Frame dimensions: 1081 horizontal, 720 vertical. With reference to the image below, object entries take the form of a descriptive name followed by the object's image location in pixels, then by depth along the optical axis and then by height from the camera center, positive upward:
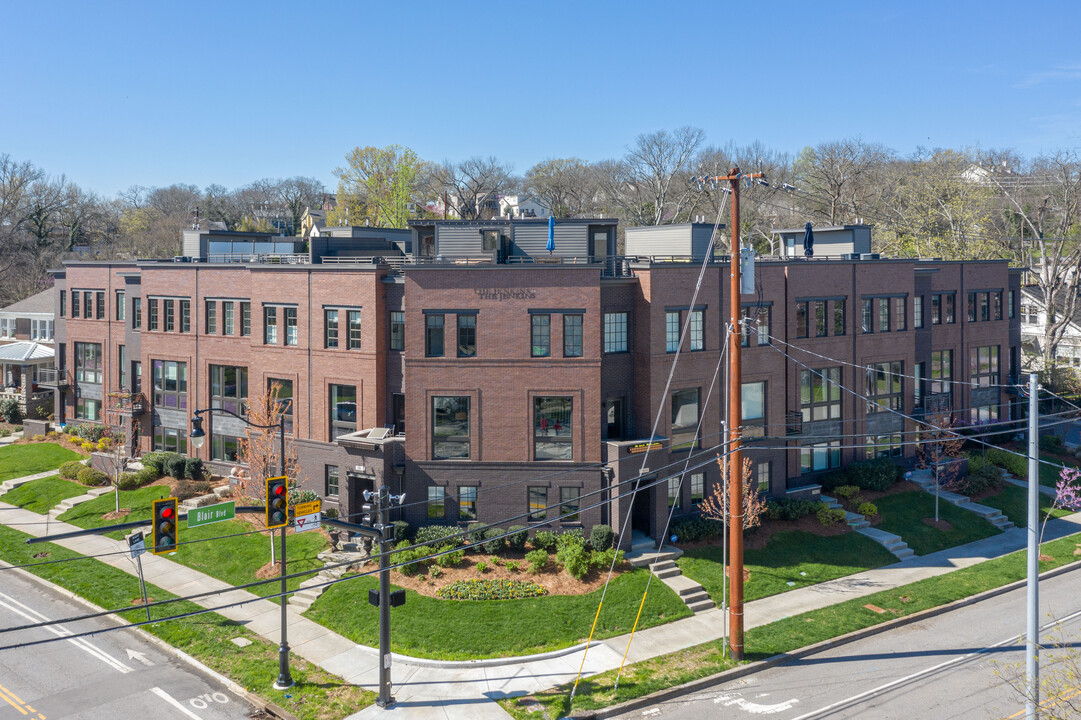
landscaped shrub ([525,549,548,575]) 29.12 -7.16
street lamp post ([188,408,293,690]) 22.20 -8.40
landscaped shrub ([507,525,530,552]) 30.78 -6.84
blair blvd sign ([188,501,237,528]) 17.92 -3.44
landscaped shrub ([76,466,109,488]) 41.06 -5.95
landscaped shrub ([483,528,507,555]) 30.52 -6.90
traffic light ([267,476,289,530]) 20.94 -3.65
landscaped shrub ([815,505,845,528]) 34.59 -6.63
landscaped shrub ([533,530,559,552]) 30.75 -6.79
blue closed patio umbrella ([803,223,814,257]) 41.19 +5.98
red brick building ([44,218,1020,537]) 32.03 +0.05
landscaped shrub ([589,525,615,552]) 30.22 -6.57
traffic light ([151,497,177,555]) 17.30 -3.55
